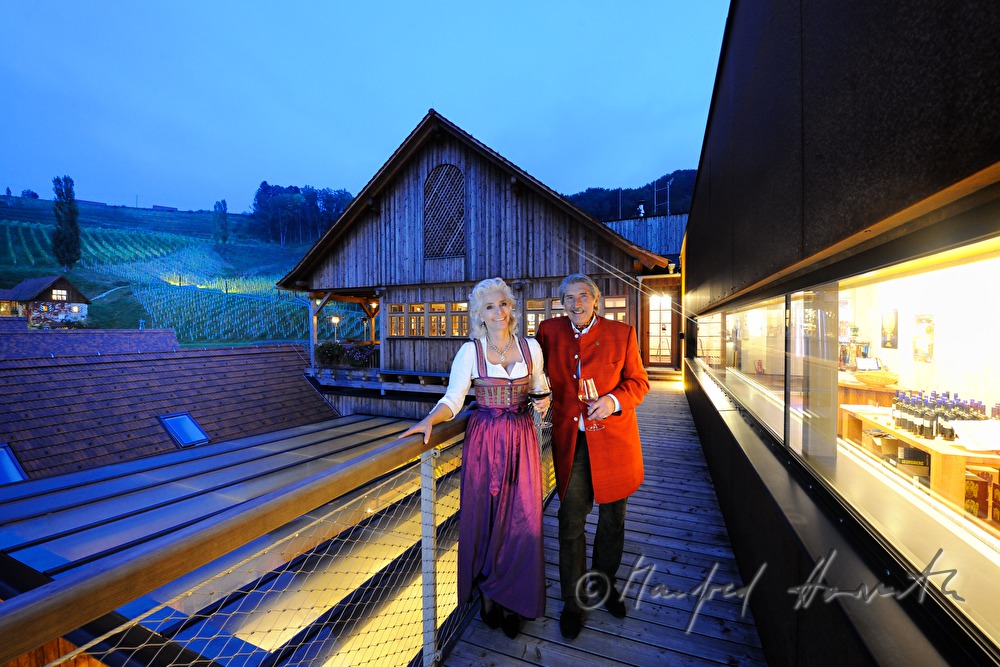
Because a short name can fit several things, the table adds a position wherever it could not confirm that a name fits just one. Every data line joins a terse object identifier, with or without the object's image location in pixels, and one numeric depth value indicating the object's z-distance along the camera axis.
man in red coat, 1.88
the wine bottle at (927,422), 0.89
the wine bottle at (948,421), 0.83
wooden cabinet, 0.79
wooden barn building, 9.03
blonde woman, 1.75
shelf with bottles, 0.78
